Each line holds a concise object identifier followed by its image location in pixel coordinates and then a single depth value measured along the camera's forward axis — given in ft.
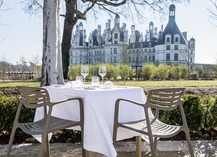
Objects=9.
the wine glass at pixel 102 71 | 10.00
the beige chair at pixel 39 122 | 7.16
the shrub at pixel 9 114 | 11.68
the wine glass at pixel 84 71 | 10.23
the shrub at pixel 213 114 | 12.46
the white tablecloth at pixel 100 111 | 7.15
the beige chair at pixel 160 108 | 6.95
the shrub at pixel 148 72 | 68.74
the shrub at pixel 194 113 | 12.08
